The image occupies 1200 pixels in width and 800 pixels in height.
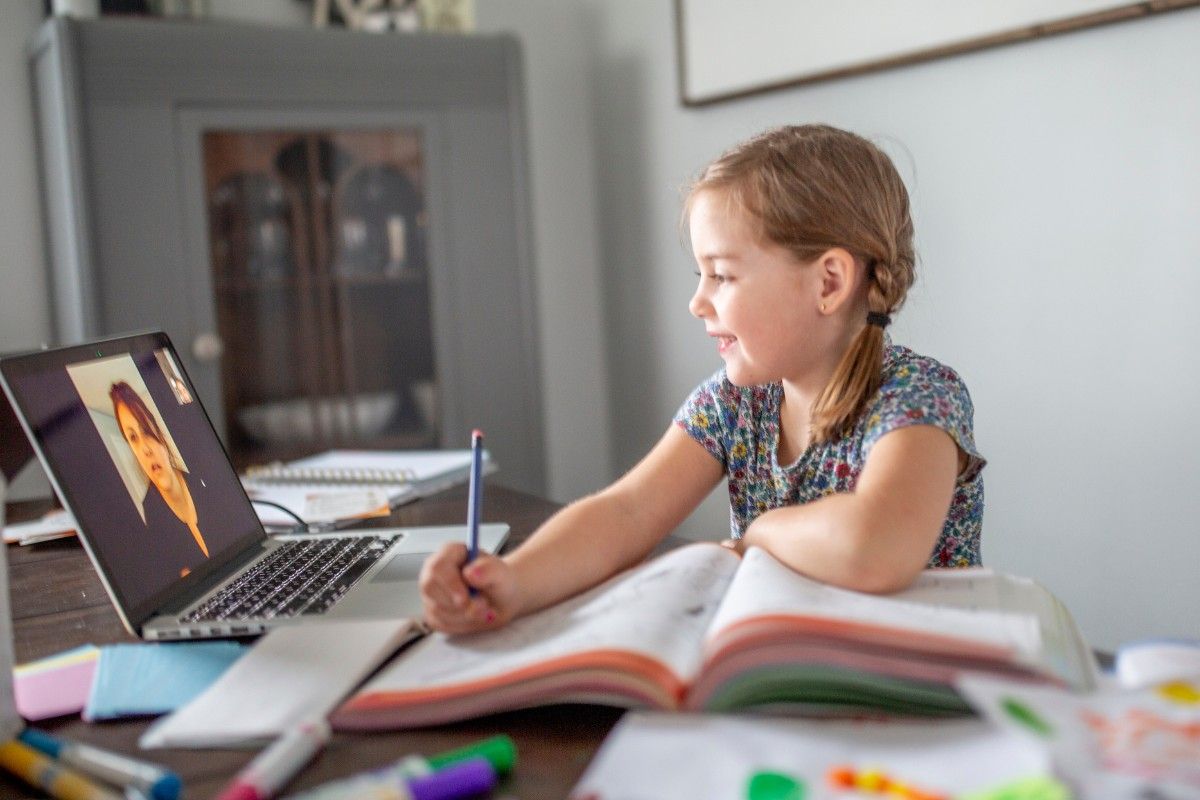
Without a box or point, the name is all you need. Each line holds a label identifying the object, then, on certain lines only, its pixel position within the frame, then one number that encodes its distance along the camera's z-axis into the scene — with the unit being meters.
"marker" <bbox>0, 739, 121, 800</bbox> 0.61
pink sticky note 0.76
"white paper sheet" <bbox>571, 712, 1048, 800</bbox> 0.56
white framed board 1.82
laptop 0.89
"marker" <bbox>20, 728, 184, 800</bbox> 0.60
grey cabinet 2.21
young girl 0.99
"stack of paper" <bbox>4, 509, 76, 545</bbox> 1.38
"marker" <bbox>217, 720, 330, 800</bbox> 0.59
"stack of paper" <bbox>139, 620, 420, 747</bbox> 0.68
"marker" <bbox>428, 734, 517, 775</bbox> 0.61
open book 0.65
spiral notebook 1.40
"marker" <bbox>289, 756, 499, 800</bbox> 0.56
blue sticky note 0.75
